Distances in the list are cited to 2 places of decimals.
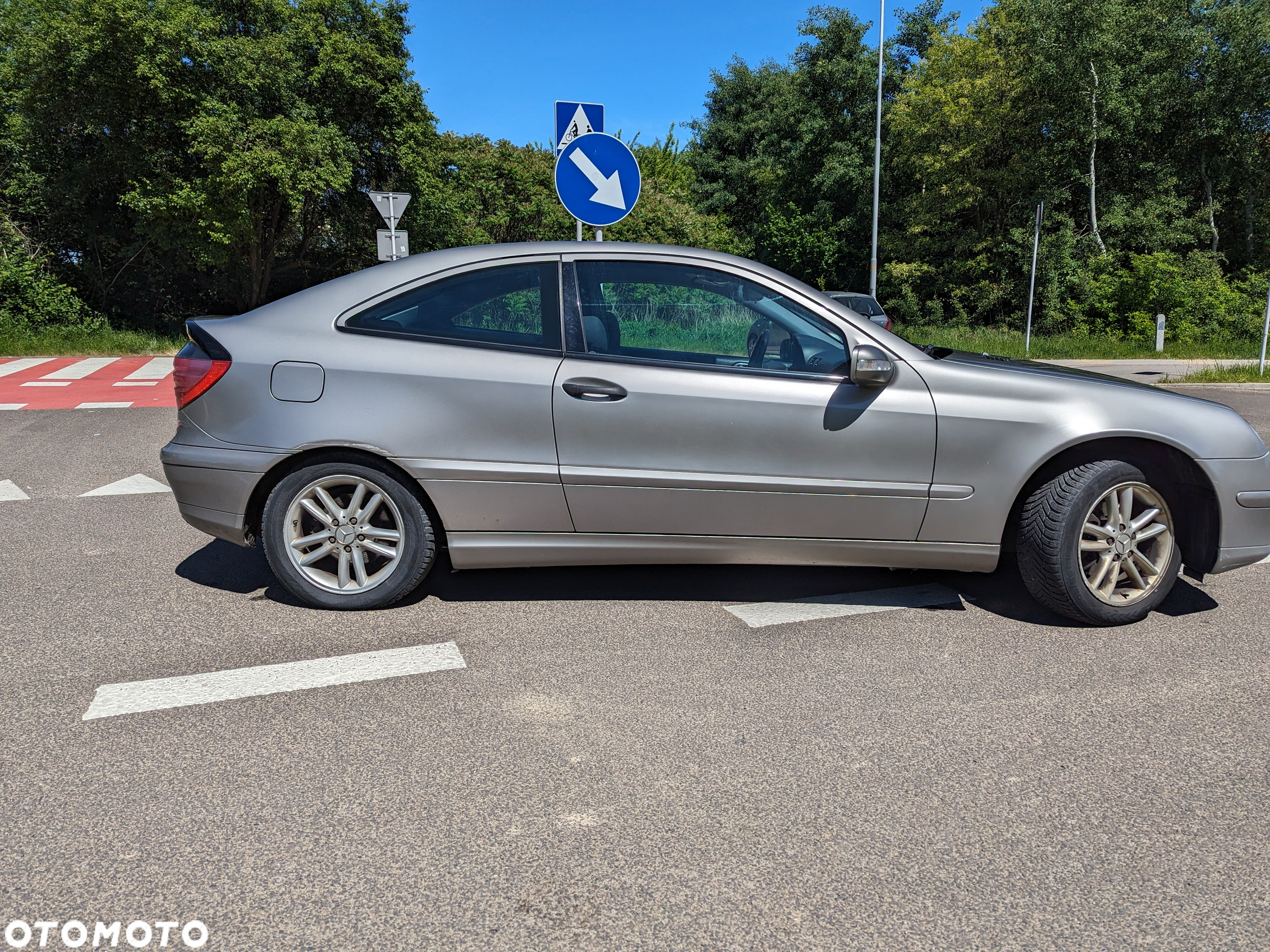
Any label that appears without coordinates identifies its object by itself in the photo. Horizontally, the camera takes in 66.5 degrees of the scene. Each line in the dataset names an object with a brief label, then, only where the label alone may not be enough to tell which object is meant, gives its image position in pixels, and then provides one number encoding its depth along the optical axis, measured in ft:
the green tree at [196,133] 61.87
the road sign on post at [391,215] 48.37
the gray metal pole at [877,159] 93.35
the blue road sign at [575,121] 26.99
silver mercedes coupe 12.62
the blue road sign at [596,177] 25.55
